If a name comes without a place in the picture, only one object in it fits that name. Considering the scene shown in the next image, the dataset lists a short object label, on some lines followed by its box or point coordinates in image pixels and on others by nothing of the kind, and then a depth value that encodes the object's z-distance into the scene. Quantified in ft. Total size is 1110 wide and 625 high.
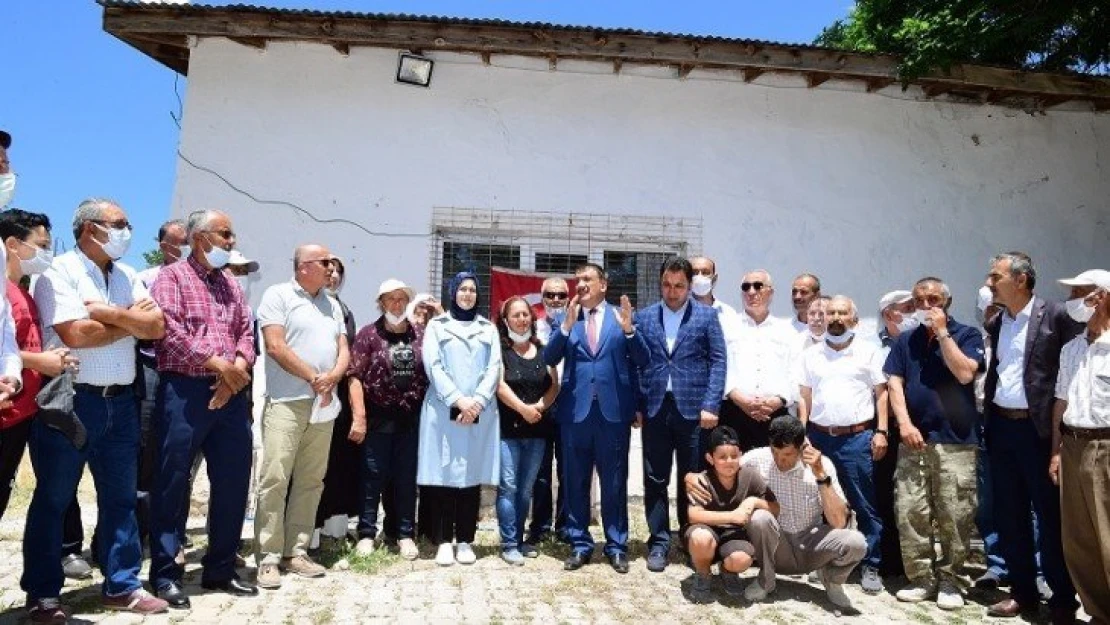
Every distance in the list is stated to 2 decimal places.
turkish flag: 26.32
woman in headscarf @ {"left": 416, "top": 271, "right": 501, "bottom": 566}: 17.58
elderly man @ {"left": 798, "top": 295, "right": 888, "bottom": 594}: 16.92
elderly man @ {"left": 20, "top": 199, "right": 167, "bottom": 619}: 12.62
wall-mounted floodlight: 26.30
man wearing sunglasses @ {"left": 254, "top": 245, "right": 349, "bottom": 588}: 15.57
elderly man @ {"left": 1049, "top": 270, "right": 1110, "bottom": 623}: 13.33
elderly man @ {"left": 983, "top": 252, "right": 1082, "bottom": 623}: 14.61
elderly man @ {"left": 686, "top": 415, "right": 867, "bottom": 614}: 15.28
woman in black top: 18.03
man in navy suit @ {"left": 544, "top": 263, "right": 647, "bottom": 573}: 17.62
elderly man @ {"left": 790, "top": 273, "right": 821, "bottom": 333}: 20.08
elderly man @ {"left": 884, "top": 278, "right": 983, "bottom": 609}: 15.94
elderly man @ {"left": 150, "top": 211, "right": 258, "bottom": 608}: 14.02
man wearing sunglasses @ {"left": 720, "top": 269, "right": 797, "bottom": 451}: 17.88
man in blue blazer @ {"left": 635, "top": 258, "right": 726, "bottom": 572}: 17.47
